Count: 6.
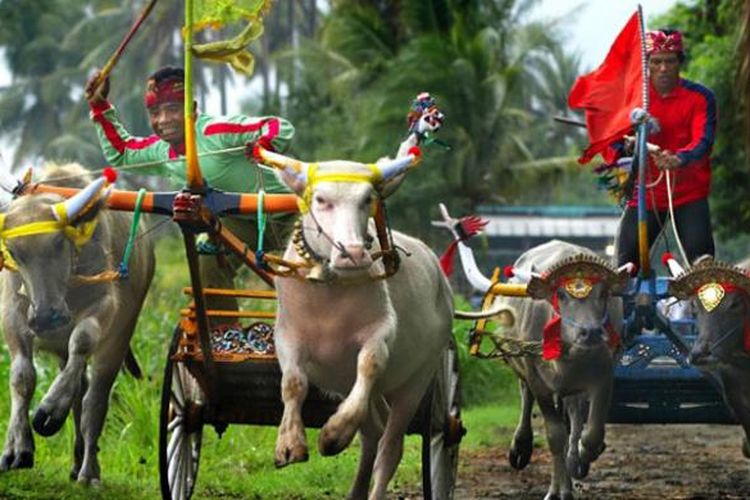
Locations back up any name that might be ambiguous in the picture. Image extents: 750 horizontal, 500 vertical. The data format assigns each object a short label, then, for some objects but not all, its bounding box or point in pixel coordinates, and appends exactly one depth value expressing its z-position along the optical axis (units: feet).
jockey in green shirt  57.19
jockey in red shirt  64.20
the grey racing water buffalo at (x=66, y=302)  51.35
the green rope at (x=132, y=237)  50.87
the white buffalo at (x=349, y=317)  45.21
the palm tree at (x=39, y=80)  371.71
